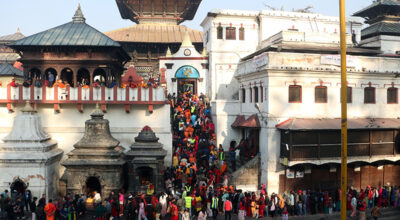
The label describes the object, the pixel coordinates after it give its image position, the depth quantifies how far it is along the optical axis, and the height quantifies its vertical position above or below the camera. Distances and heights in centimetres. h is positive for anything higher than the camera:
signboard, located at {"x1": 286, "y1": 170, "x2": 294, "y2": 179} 2284 -440
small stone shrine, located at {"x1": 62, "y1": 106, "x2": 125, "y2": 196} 2020 -319
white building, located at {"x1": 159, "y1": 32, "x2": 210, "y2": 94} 3484 +403
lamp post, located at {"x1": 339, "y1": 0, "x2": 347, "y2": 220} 931 -54
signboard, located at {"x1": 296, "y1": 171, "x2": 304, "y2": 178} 2291 -442
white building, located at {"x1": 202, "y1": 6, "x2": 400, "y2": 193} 2222 -48
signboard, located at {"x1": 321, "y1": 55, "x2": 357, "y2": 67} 2344 +311
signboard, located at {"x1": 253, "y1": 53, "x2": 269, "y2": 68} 2302 +321
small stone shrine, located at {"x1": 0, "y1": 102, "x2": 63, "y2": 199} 2025 -302
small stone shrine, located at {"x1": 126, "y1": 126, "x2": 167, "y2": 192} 2064 -321
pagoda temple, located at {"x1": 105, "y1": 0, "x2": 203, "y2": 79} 4075 +954
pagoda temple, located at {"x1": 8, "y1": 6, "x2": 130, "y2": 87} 2395 +393
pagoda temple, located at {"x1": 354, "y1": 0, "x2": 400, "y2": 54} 3591 +876
